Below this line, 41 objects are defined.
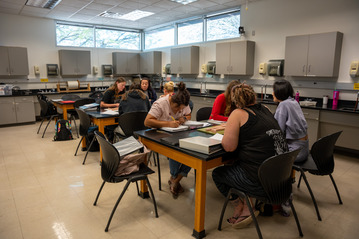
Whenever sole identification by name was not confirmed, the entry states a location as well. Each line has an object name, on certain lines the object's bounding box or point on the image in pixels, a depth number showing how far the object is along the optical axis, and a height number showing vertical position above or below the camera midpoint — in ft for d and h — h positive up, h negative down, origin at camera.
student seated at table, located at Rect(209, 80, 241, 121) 10.41 -1.23
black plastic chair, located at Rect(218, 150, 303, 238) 5.74 -2.38
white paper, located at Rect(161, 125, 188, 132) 8.18 -1.66
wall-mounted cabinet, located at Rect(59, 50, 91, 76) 23.91 +1.40
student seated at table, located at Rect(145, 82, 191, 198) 8.46 -1.34
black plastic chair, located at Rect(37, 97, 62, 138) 17.60 -2.36
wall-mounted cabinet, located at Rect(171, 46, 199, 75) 22.24 +1.60
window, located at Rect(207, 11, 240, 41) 20.29 +4.30
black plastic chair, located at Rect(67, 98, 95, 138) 16.11 -1.58
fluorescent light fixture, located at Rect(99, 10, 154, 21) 21.71 +5.47
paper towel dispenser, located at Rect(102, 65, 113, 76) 27.02 +0.75
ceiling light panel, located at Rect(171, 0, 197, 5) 18.22 +5.46
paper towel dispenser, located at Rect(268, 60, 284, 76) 16.49 +0.72
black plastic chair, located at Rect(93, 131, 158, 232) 6.76 -2.51
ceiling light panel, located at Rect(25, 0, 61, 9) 18.23 +5.37
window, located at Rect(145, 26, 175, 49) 26.32 +4.30
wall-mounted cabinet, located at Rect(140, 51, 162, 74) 26.48 +1.62
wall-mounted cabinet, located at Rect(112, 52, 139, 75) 27.25 +1.57
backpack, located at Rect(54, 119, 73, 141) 16.51 -3.49
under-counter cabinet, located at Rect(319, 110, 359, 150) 12.92 -2.49
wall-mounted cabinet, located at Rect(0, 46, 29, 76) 20.85 +1.27
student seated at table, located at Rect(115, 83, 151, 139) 11.98 -1.18
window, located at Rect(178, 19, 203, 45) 23.18 +4.33
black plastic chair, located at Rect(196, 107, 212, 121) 12.10 -1.67
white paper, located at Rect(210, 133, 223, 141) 7.15 -1.67
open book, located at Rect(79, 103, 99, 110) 14.16 -1.67
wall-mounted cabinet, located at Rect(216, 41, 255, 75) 18.08 +1.51
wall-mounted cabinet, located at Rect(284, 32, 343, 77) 13.92 +1.38
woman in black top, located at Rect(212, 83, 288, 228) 6.18 -1.51
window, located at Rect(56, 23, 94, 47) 24.70 +4.14
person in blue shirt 8.27 -1.45
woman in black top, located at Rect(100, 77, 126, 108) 14.28 -1.06
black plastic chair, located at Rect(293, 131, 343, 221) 7.54 -2.46
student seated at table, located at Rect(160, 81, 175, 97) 14.02 -0.52
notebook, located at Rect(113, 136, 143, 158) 7.26 -2.02
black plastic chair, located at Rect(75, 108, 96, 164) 11.76 -2.12
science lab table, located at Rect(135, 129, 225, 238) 6.32 -2.18
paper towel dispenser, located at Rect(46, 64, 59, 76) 23.56 +0.71
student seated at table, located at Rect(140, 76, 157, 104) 15.16 -0.69
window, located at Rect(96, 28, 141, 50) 27.20 +4.23
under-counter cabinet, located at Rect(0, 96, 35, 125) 20.53 -2.73
